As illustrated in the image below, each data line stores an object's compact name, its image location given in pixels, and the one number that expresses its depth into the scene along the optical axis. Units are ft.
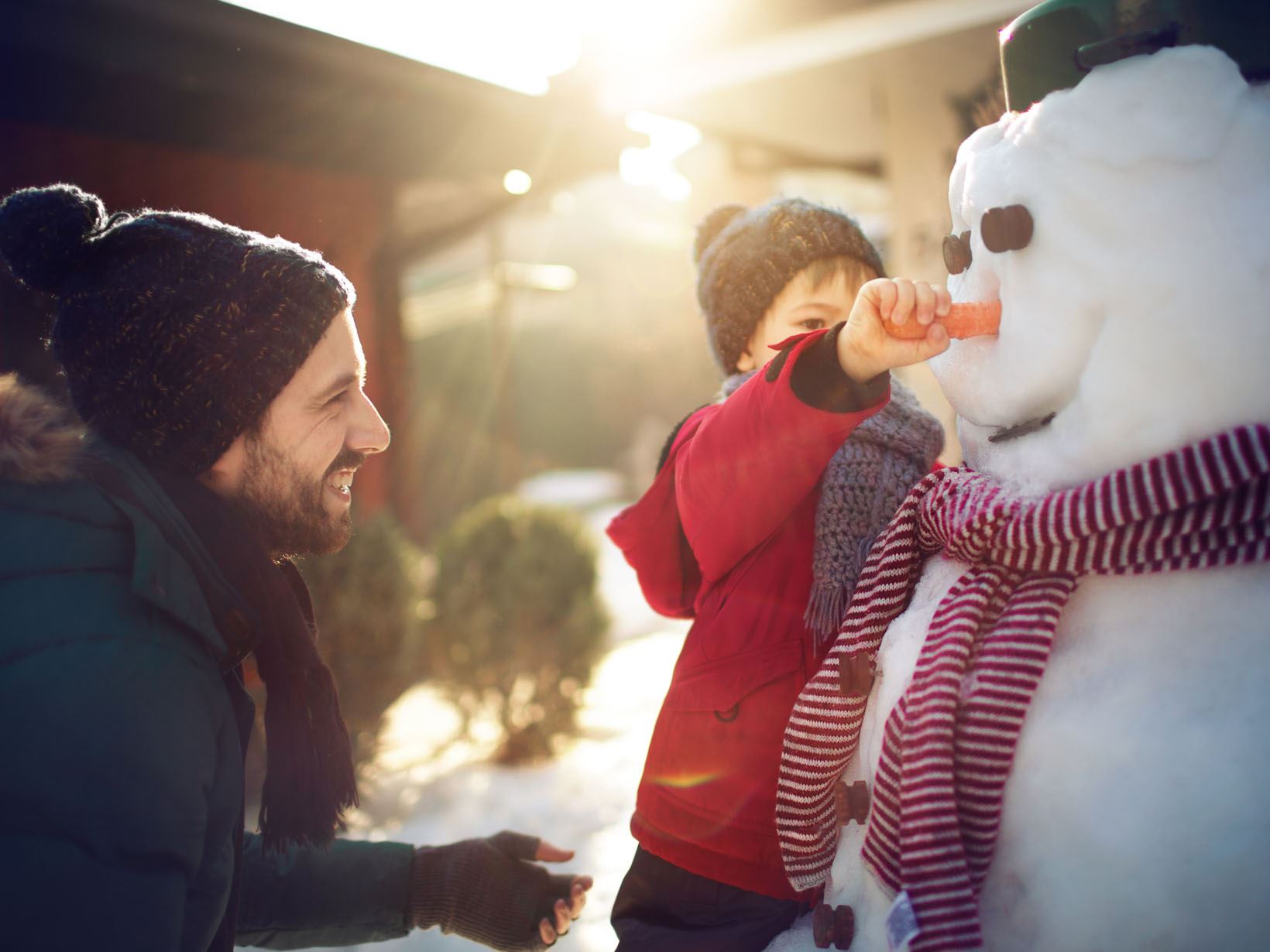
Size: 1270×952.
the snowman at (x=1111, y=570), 2.75
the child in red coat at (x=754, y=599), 3.96
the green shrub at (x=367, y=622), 13.51
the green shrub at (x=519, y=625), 15.02
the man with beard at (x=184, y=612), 3.55
